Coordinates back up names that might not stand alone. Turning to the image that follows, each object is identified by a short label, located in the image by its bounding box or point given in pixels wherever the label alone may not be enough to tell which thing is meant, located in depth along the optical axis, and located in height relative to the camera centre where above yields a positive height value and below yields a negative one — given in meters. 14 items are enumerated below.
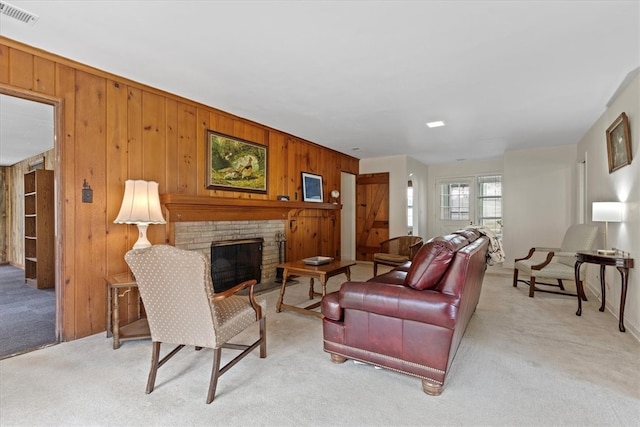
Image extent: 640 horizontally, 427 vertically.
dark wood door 6.99 -0.04
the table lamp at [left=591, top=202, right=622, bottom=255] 3.23 -0.02
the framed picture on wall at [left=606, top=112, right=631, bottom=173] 3.07 +0.70
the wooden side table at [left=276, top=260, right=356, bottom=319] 3.21 -0.63
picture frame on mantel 5.52 +0.43
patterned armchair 1.82 -0.54
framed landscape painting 3.89 +0.63
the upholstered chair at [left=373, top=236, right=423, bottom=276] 4.83 -0.68
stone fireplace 3.62 -0.29
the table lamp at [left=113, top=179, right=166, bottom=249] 2.76 +0.04
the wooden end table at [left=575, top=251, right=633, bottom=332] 2.93 -0.51
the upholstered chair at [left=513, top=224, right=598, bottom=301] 4.01 -0.70
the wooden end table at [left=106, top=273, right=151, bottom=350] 2.55 -0.91
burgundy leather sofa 1.93 -0.69
